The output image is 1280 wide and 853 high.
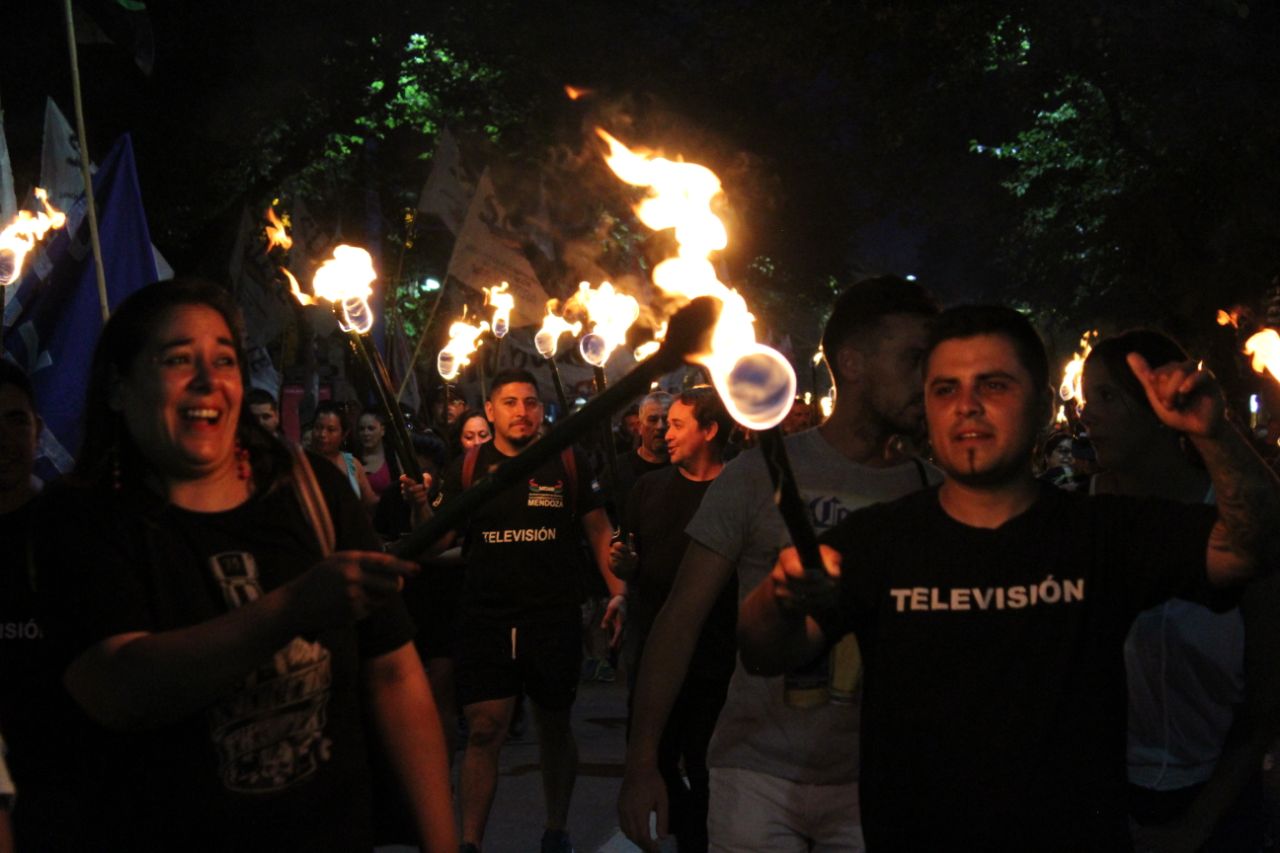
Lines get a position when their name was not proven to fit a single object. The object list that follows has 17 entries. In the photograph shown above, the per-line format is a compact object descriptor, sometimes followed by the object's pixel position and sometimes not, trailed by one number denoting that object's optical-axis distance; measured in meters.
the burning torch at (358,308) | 4.25
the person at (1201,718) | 3.64
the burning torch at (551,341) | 6.51
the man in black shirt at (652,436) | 9.22
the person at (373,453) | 11.08
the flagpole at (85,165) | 7.12
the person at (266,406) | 9.08
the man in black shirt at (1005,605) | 2.85
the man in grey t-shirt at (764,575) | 3.85
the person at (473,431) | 11.26
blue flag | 8.72
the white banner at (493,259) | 14.34
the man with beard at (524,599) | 7.27
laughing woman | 2.58
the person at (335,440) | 9.58
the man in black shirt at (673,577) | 6.14
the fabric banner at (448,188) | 15.89
